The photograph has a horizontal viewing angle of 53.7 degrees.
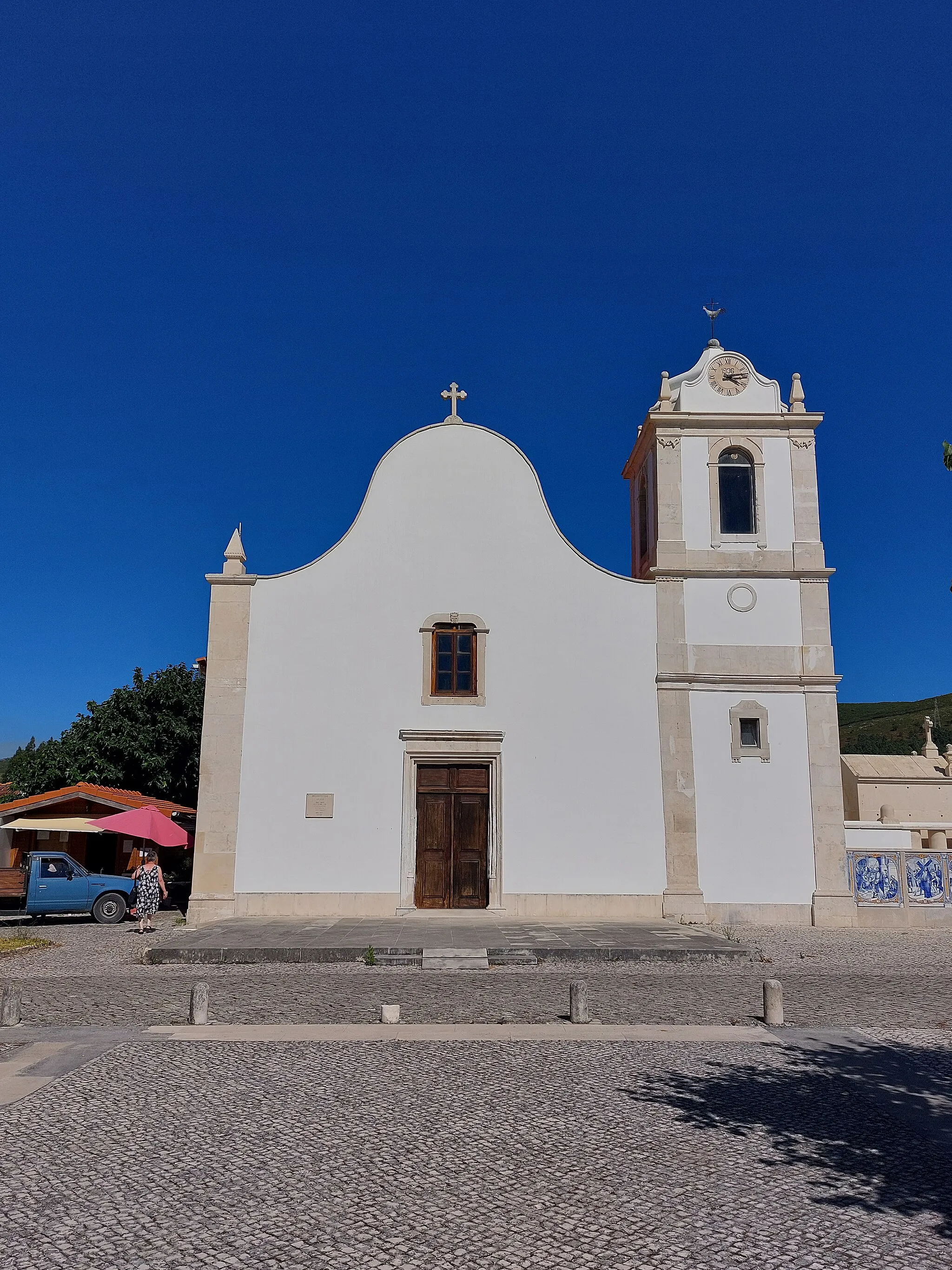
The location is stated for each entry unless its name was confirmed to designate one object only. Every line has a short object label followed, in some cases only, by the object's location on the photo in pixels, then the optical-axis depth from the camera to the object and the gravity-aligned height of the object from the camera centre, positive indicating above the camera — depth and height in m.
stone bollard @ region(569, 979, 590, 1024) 9.15 -1.59
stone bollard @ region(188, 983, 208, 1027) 8.90 -1.60
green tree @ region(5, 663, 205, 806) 27.08 +2.51
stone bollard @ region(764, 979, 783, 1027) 9.12 -1.57
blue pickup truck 17.84 -1.05
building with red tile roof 19.72 +0.17
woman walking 16.38 -0.98
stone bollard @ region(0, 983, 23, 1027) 8.90 -1.64
